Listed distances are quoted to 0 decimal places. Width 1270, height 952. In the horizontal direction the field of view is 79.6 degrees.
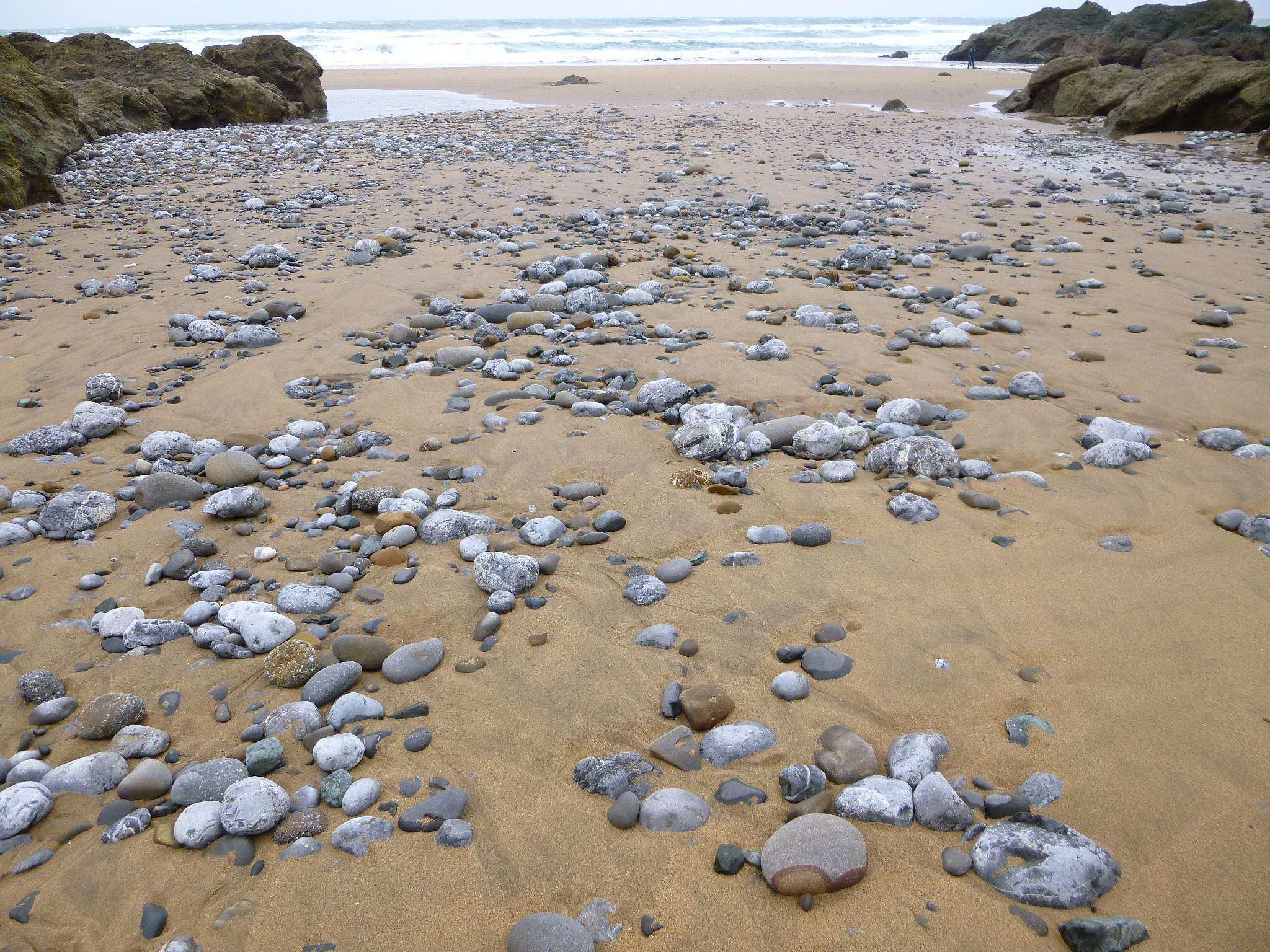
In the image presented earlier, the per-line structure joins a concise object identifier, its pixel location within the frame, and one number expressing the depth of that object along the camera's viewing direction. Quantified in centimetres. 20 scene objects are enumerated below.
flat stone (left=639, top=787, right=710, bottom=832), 189
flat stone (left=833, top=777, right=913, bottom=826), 186
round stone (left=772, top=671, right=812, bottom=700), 225
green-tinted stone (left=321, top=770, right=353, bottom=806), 198
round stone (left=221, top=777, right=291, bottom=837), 188
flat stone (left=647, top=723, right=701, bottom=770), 206
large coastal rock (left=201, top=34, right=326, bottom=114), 1842
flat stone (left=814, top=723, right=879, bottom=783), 199
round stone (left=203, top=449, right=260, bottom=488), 355
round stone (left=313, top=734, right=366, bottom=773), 207
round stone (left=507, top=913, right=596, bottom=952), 159
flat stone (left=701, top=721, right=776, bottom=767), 208
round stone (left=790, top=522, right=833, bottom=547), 294
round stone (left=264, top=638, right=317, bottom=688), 239
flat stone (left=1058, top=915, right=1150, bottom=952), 154
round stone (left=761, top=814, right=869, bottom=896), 169
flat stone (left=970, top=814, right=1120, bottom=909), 164
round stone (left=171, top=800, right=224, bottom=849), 187
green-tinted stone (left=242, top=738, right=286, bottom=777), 206
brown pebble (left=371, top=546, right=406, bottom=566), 298
